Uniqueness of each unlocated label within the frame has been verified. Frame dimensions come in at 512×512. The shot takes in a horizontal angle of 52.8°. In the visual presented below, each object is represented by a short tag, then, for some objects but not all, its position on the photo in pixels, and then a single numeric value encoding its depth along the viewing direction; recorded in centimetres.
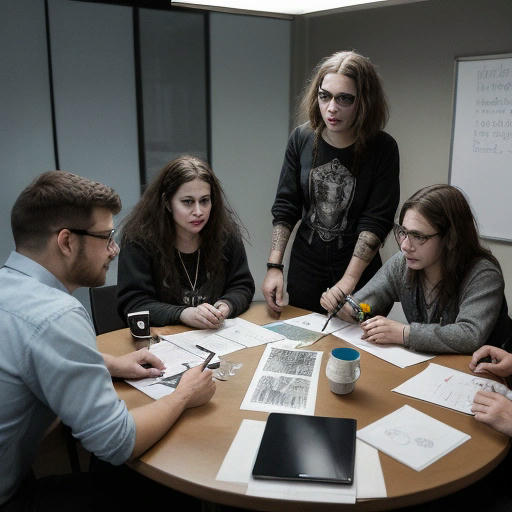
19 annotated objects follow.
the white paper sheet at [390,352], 158
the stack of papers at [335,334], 161
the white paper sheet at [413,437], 111
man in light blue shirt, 106
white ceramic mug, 135
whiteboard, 299
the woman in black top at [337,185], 207
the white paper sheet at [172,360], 141
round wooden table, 101
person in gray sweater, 164
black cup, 175
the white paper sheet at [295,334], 172
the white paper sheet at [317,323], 186
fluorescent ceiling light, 170
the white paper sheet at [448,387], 134
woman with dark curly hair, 196
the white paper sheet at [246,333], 174
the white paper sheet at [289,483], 100
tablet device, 104
